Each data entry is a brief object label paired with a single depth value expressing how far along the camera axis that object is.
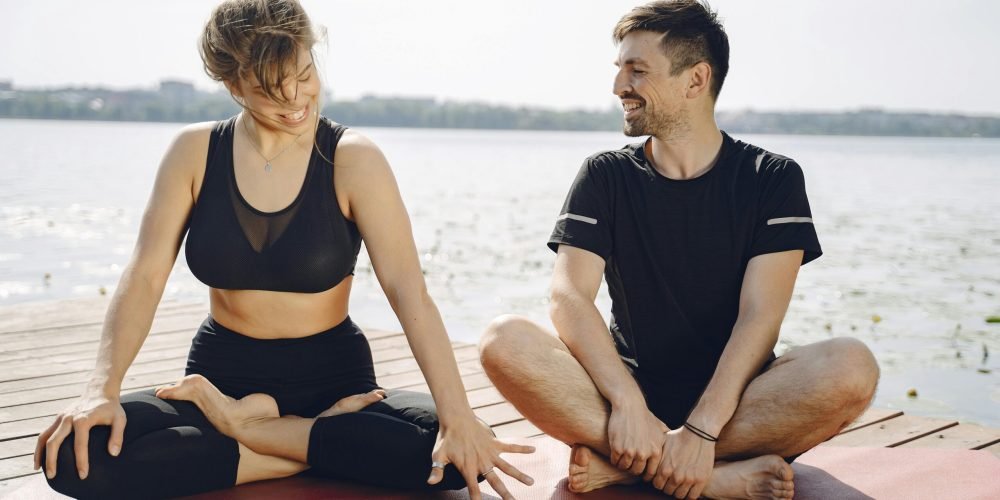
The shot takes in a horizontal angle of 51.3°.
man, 2.26
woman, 2.14
